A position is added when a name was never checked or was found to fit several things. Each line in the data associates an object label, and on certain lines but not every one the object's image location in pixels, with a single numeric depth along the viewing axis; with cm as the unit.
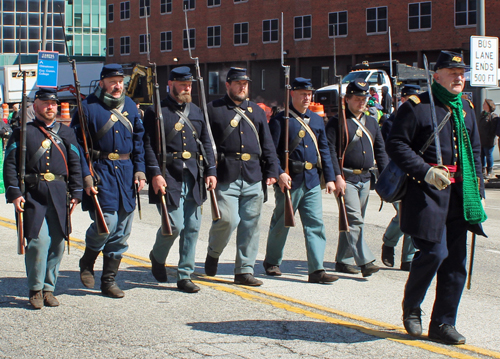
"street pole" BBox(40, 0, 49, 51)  2885
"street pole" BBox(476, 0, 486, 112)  1714
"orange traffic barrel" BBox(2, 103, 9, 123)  2734
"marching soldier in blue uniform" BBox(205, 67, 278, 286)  708
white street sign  1612
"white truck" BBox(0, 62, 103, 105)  4658
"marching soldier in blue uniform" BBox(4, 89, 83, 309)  601
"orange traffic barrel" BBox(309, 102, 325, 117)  2503
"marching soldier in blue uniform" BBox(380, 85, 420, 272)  785
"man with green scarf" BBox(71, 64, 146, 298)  650
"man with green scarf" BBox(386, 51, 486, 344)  498
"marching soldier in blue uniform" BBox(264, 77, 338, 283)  736
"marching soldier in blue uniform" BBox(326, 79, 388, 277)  750
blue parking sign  2639
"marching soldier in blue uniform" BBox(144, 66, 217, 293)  679
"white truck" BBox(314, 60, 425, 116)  2708
